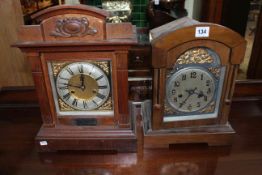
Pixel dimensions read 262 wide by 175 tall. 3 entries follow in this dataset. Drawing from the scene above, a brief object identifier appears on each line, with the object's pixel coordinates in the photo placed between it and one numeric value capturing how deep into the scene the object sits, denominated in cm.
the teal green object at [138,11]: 130
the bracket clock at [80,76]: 67
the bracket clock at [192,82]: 71
